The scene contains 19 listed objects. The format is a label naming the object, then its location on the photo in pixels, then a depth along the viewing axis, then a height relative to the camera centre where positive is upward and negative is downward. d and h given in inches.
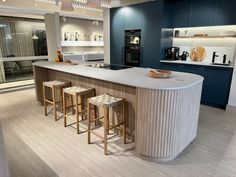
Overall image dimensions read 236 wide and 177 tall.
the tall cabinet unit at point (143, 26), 170.6 +26.3
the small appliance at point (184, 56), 182.1 -4.8
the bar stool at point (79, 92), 110.3 -26.1
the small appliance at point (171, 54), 182.9 -2.9
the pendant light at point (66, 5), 125.3 +32.3
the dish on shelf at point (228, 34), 148.8 +15.2
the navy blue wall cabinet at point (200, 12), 142.5 +33.7
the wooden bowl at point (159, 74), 92.8 -11.9
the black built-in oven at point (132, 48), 188.5 +3.2
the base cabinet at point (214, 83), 144.5 -26.5
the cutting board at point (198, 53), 173.8 -1.7
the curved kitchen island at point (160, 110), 77.5 -27.2
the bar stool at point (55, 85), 127.0 -24.8
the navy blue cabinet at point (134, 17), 181.2 +35.2
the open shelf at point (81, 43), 278.3 +12.1
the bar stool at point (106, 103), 88.2 -26.3
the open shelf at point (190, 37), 167.3 +14.0
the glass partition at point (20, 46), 227.5 +5.8
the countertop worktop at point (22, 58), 227.4 -10.3
